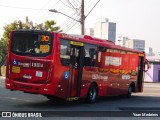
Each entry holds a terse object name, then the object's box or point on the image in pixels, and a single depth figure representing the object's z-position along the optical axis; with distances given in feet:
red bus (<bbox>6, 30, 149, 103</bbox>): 53.83
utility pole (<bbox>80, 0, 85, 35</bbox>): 112.08
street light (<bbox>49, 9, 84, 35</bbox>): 111.14
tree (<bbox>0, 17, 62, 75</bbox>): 183.93
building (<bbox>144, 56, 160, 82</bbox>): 219.82
